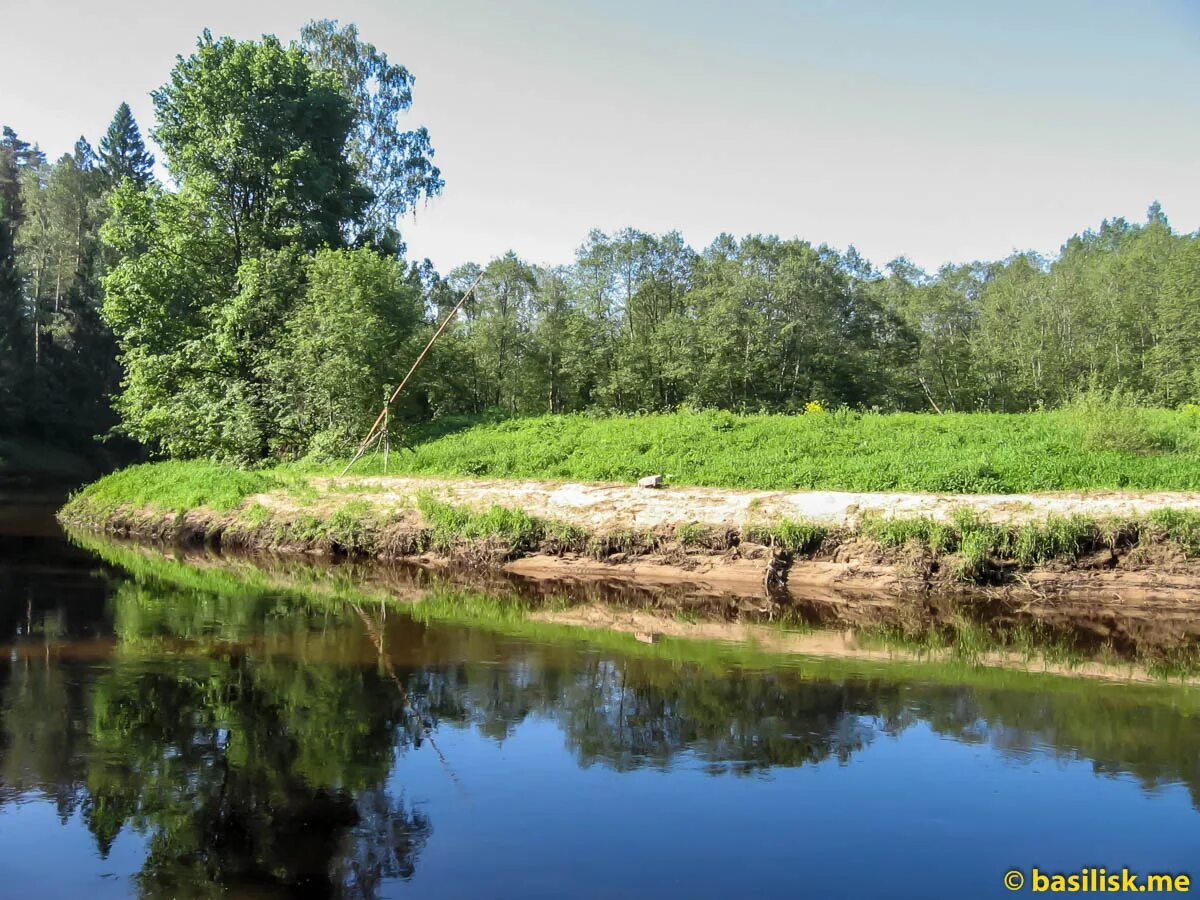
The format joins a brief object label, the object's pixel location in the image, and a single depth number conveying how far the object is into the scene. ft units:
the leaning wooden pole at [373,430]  80.23
